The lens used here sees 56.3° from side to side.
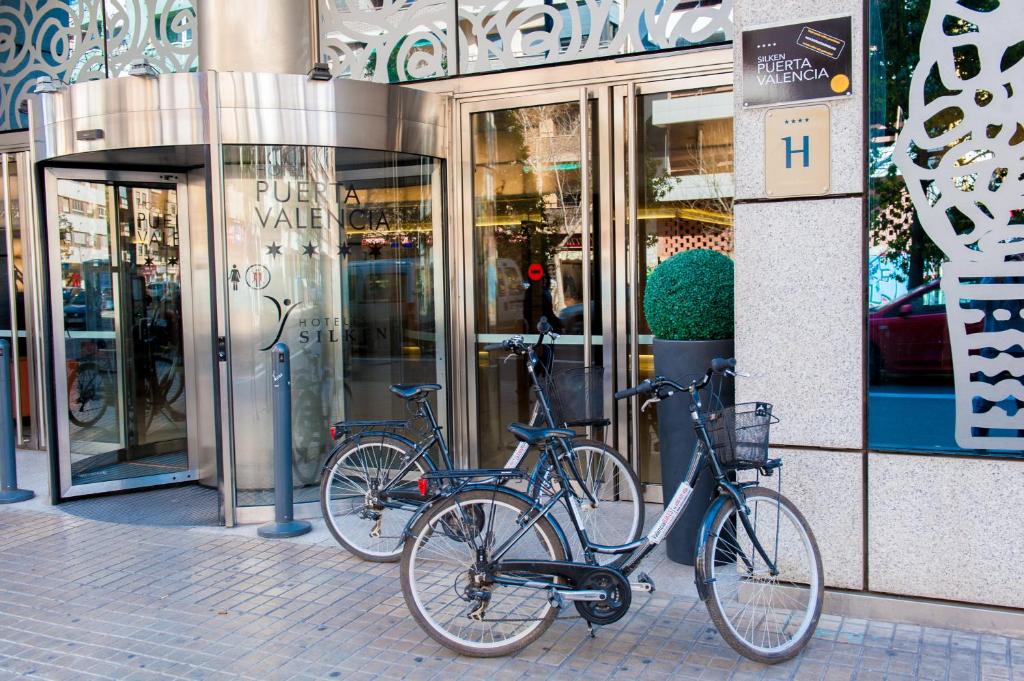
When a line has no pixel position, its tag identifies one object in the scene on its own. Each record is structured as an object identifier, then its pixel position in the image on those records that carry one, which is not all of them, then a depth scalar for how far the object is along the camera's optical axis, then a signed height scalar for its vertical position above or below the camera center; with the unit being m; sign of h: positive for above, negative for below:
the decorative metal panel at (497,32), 6.32 +1.83
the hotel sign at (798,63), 4.27 +1.01
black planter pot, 4.92 -0.70
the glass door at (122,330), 7.00 -0.25
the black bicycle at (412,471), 5.18 -0.99
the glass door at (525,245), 6.68 +0.33
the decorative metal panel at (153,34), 8.07 +2.25
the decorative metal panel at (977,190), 4.04 +0.40
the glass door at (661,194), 6.34 +0.63
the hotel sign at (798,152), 4.32 +0.61
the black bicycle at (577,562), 3.92 -1.12
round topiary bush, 4.90 -0.05
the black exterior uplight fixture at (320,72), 5.95 +1.39
